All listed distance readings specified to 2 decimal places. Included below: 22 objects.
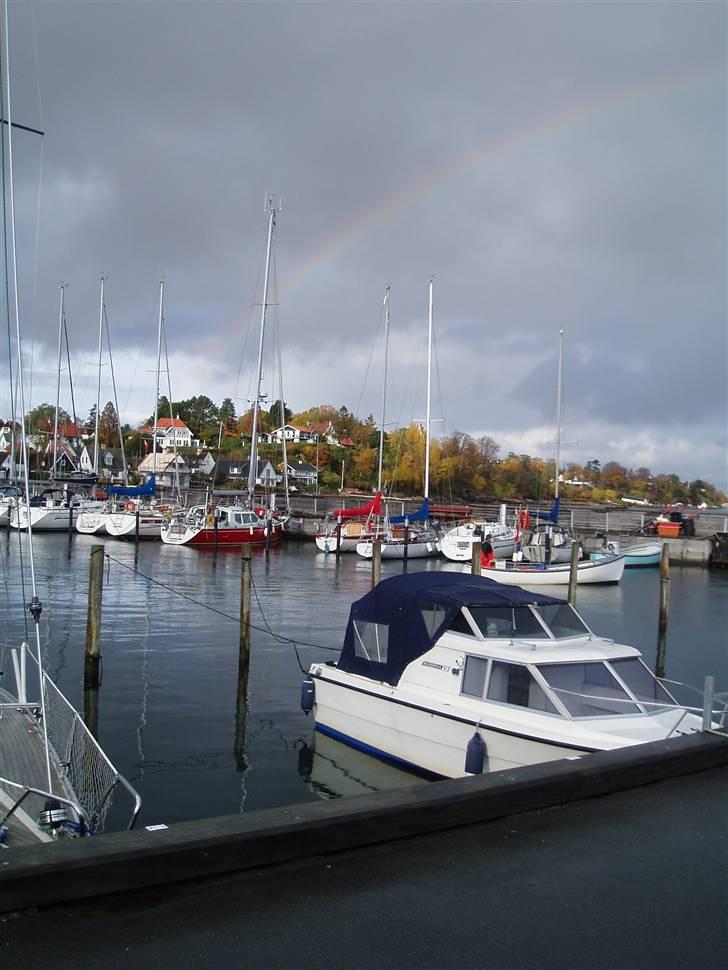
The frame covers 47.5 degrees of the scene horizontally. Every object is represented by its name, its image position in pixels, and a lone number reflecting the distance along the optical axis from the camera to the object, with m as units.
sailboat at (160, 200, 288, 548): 63.31
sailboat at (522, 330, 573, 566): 57.66
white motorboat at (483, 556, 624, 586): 47.78
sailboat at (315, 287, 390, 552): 66.44
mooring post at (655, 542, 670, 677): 25.99
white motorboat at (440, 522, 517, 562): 61.62
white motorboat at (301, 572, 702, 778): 13.17
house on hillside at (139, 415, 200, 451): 171.59
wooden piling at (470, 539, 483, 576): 30.84
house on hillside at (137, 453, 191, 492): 98.66
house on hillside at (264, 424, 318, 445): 172.76
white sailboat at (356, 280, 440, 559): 63.00
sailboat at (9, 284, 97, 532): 69.75
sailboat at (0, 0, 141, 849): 8.68
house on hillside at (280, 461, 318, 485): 141.38
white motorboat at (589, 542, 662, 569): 65.81
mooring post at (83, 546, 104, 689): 19.73
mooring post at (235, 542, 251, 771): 18.08
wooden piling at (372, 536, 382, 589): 28.84
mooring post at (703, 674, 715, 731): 9.37
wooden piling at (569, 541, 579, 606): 30.34
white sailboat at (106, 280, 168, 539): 67.19
